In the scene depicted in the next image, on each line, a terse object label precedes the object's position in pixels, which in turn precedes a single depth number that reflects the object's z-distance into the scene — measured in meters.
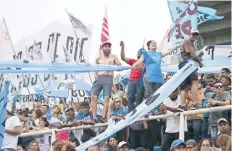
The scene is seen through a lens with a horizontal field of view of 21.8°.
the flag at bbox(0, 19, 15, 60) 19.03
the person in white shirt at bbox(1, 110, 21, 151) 9.71
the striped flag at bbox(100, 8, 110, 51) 15.07
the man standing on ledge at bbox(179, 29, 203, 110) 9.54
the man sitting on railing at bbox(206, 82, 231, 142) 9.21
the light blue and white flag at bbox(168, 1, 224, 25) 15.11
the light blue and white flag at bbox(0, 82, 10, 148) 8.71
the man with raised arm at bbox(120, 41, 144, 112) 10.51
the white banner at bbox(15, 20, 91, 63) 17.08
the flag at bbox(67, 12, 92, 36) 17.17
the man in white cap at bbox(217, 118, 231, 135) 8.59
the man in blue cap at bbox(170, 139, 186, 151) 8.28
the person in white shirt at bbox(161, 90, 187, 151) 9.37
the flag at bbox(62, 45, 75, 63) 17.25
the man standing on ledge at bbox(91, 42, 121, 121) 10.84
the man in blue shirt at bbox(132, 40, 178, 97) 10.04
